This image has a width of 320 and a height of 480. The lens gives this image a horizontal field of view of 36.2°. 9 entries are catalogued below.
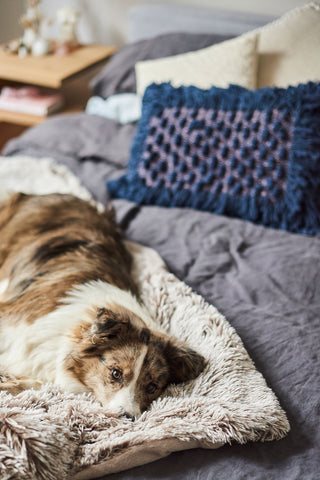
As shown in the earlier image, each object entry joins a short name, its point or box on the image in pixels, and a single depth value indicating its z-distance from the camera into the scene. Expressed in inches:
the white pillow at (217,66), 93.4
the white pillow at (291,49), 88.9
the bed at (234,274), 43.7
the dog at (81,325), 50.3
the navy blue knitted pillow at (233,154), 76.9
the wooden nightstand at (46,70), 120.3
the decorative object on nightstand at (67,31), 135.4
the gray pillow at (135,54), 108.4
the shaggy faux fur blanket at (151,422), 40.3
